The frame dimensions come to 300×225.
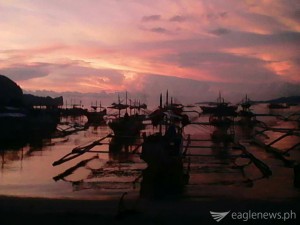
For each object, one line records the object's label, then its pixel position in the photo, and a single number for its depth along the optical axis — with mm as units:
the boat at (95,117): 39241
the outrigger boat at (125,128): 21502
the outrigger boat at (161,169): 9304
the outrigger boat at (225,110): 33247
